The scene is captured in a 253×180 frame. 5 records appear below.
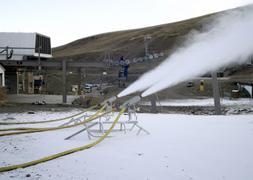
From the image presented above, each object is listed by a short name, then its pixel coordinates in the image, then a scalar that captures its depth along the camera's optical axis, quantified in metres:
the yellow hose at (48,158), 5.59
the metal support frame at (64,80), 25.38
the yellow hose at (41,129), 9.19
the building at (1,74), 28.90
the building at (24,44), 37.56
